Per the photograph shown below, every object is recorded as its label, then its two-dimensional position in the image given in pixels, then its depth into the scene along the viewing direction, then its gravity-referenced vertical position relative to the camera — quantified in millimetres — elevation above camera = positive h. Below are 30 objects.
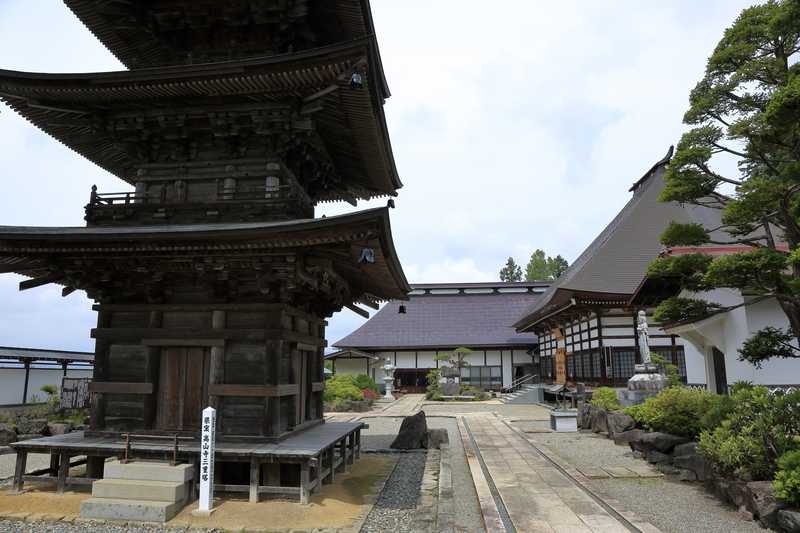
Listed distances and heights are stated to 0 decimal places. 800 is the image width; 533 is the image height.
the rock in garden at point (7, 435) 13891 -2045
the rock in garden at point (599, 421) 15727 -1896
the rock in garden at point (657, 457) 10783 -2033
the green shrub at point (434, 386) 33006 -1794
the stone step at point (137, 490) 7273 -1827
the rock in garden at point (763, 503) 6465 -1826
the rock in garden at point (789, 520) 5883 -1838
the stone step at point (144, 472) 7480 -1616
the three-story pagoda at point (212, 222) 7906 +2202
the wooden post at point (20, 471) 8430 -1810
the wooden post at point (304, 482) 7719 -1819
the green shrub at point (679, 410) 10734 -1090
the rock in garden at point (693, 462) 9130 -1892
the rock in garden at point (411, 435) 13227 -1938
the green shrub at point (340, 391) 28170 -1787
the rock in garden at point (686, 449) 10052 -1746
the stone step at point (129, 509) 7000 -2038
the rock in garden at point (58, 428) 14273 -1907
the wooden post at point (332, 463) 9170 -1851
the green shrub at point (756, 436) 7152 -1092
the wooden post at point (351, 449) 11365 -1977
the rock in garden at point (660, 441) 10820 -1721
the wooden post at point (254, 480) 7809 -1814
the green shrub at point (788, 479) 6055 -1395
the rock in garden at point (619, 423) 13844 -1705
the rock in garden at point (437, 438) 13453 -2065
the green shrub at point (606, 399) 16453 -1303
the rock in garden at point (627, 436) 12523 -1972
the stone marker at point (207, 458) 7266 -1375
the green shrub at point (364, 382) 32719 -1470
